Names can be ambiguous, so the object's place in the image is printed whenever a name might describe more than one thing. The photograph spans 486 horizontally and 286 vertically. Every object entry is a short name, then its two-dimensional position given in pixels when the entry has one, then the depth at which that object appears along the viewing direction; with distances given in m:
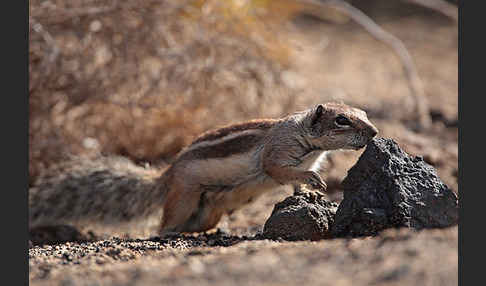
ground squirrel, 11.09
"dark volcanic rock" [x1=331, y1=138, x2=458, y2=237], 9.16
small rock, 9.87
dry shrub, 15.06
